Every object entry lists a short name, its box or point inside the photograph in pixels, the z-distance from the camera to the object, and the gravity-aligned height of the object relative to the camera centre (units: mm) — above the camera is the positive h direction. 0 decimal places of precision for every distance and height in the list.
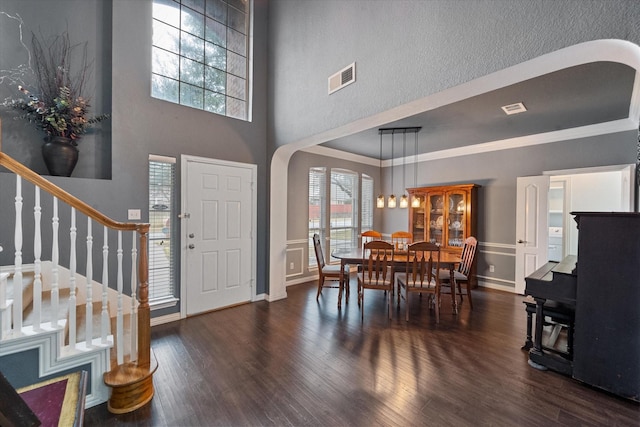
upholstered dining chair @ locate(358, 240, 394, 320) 3457 -728
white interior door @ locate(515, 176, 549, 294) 4398 -192
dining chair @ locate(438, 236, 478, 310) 3906 -853
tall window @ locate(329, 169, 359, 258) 5867 +27
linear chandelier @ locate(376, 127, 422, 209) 4375 +1305
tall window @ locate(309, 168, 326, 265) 5492 +151
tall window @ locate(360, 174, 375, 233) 6480 +181
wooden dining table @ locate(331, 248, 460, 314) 3682 -659
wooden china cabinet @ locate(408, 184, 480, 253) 5016 -52
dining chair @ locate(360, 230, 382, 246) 5197 -418
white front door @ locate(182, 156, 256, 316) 3541 -323
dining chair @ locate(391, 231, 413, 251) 4468 -528
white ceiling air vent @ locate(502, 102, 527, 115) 3387 +1304
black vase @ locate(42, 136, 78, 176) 2674 +513
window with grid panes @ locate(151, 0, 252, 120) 3467 +2088
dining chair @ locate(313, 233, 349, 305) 4113 -893
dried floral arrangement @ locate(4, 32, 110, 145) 2646 +1097
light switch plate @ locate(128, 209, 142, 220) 3113 -61
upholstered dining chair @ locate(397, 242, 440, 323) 3361 -795
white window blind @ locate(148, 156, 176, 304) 3328 -243
